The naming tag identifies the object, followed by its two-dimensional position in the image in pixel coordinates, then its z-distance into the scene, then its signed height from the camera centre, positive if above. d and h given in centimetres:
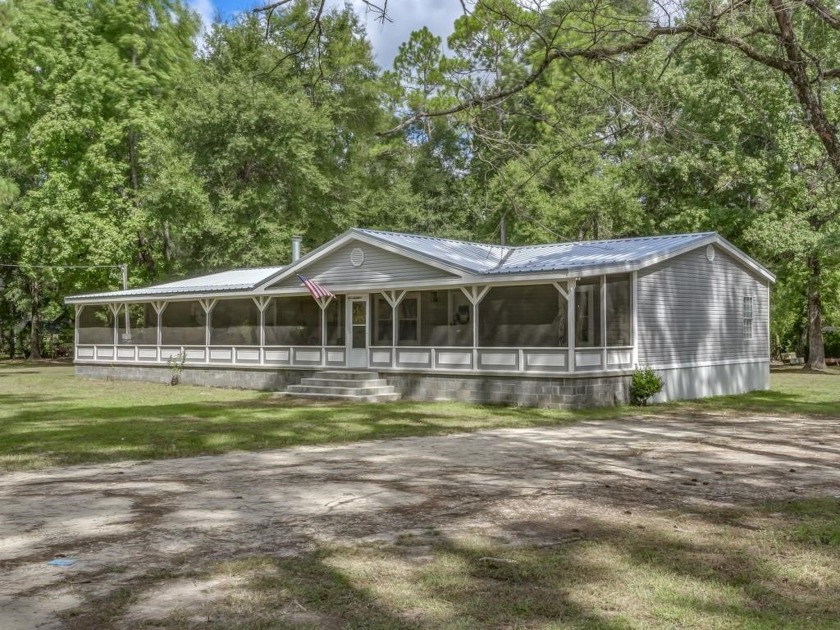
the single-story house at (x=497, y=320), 1836 +49
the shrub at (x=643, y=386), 1836 -110
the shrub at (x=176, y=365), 2661 -82
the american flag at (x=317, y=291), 2242 +134
